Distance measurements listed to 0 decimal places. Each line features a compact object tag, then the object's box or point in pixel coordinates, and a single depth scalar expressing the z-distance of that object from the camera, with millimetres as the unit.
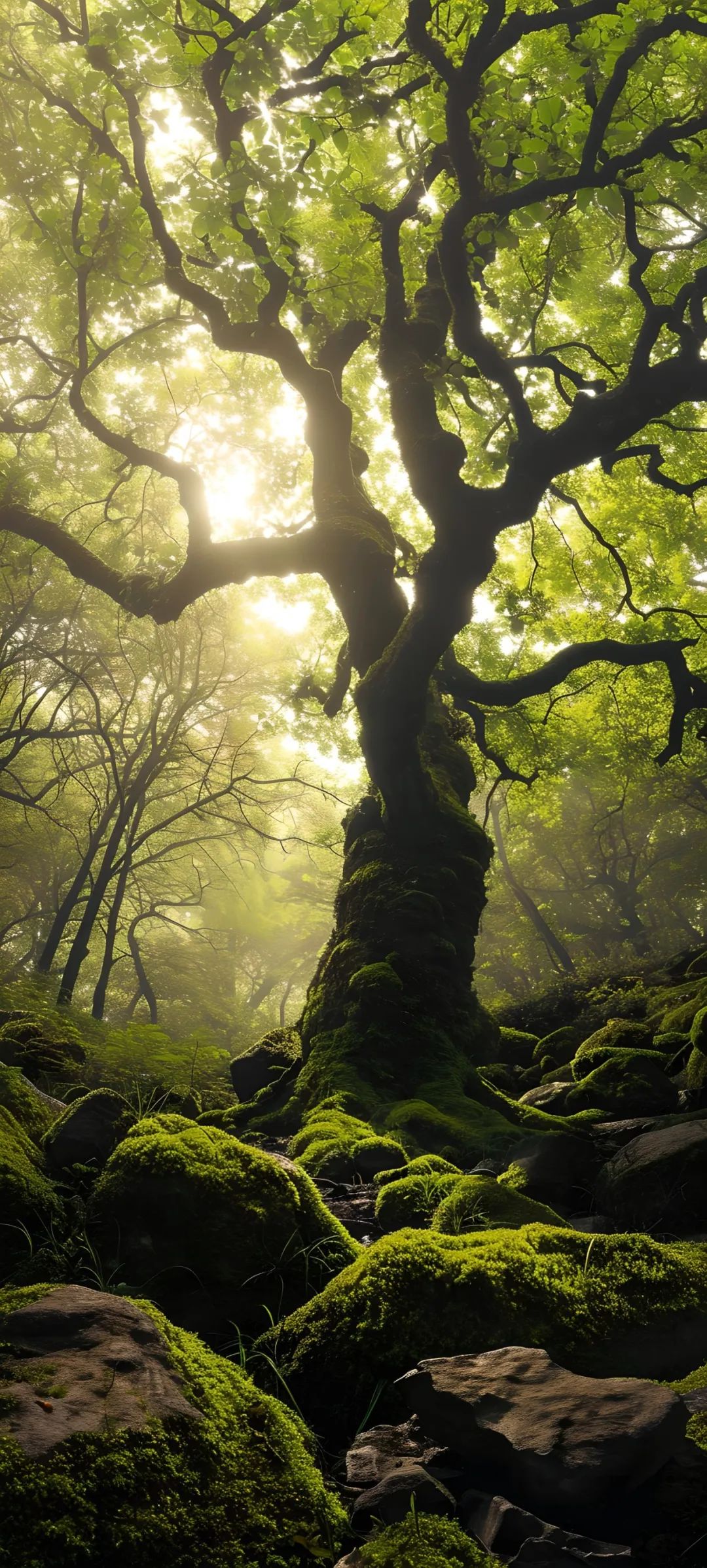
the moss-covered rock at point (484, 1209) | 3500
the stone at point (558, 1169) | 4645
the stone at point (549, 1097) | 7316
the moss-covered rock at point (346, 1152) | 5121
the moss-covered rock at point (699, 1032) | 6164
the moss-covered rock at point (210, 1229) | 2896
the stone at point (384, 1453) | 2057
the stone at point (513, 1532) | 1709
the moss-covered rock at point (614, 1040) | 7867
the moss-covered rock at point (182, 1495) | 1500
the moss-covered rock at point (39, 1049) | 6863
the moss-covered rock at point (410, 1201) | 3834
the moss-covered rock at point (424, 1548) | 1702
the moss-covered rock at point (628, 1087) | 6281
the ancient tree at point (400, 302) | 7348
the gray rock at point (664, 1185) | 4012
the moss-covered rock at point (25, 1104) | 3877
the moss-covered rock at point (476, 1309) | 2523
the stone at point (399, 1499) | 1912
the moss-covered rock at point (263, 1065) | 9320
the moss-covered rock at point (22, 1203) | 2797
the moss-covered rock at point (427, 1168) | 4488
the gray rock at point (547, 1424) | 1848
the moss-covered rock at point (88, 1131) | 3607
